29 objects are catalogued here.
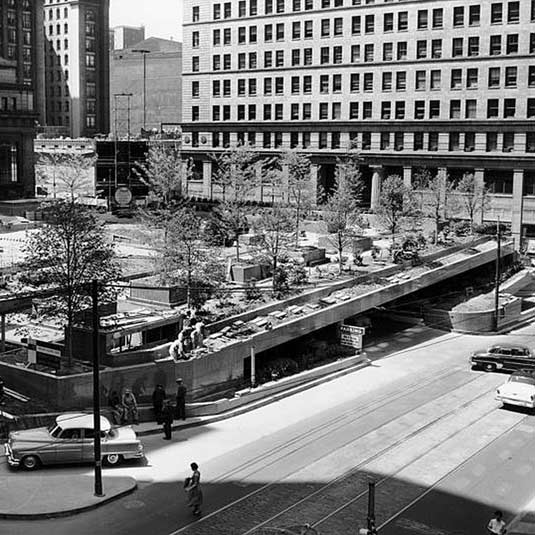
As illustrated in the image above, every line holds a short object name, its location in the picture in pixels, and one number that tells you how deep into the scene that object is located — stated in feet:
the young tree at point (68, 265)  102.37
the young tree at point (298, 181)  214.69
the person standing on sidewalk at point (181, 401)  99.55
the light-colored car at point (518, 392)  109.70
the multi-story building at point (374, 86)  259.60
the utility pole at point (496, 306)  160.84
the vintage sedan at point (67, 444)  82.79
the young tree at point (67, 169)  283.79
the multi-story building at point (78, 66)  490.49
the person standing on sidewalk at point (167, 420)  93.66
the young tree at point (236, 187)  173.45
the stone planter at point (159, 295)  131.03
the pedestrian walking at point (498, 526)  66.46
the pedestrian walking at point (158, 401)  97.09
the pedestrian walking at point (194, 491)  73.41
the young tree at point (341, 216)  166.85
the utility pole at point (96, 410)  77.05
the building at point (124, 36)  600.80
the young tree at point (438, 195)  225.25
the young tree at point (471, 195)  236.22
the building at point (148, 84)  455.22
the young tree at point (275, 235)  146.92
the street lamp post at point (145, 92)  462.35
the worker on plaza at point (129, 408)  96.07
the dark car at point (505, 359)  130.82
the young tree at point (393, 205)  197.98
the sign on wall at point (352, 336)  133.90
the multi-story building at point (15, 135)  308.60
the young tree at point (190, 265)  126.93
